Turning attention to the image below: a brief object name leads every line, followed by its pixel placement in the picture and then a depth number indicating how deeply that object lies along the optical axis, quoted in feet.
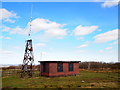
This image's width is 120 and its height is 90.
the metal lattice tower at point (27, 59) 95.30
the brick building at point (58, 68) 94.12
